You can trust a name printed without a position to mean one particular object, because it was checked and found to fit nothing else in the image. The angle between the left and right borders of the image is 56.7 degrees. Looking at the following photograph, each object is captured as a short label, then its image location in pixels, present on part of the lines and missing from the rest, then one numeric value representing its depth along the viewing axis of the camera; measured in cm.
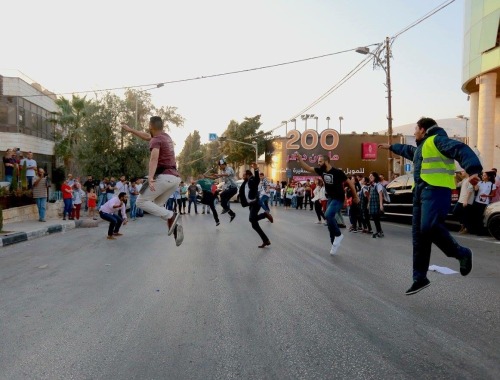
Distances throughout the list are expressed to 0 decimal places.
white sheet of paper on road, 655
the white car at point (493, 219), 1132
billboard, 5006
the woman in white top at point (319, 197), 1604
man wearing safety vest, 457
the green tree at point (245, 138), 5853
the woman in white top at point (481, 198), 1255
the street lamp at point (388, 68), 2238
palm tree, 3484
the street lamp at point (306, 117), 5684
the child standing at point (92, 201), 1914
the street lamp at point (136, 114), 3531
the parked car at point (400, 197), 1576
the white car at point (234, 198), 4053
